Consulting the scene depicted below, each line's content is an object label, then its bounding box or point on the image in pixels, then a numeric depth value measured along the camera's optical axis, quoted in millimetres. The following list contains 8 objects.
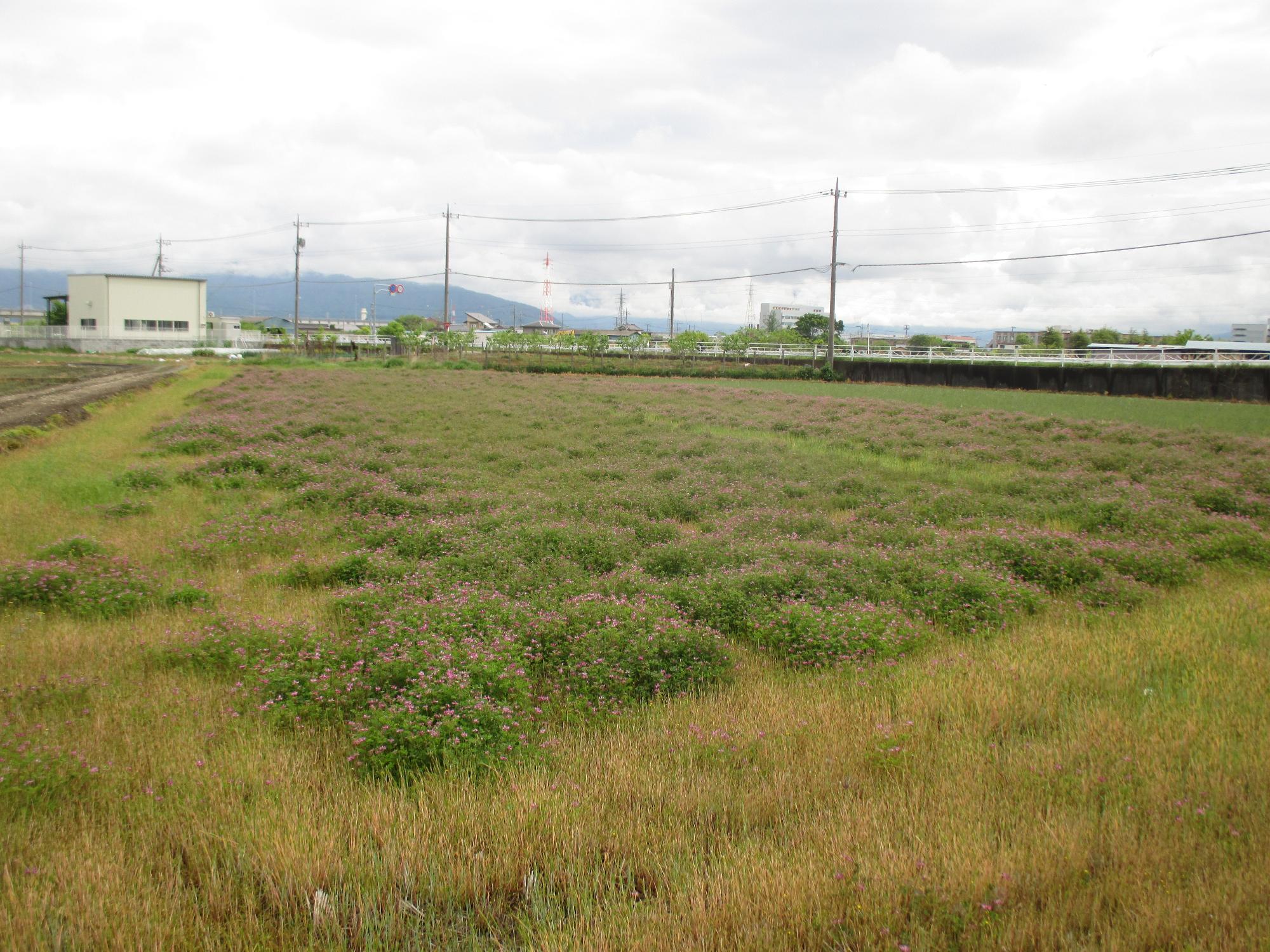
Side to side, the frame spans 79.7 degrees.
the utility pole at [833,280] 59344
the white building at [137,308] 81875
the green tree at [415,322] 138250
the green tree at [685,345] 71938
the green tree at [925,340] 116138
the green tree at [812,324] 135488
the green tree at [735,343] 73750
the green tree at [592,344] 74125
